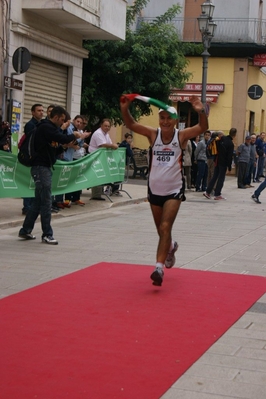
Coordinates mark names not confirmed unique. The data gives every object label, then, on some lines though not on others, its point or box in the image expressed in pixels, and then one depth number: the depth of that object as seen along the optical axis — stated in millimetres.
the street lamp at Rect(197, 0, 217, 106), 25938
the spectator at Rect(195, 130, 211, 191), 23917
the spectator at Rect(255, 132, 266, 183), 31000
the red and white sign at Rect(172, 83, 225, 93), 37438
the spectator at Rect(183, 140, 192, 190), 23520
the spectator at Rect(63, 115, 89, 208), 16544
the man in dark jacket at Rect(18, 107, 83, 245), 11273
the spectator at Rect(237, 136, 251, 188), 26578
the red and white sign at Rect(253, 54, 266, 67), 37094
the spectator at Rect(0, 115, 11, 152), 15883
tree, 26938
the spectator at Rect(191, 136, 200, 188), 24922
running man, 8633
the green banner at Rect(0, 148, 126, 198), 13805
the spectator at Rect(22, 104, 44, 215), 14109
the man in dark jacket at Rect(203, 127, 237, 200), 22125
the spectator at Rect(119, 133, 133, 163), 21283
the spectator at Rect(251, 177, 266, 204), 21027
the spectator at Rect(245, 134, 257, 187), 27877
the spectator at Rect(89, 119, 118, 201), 18459
